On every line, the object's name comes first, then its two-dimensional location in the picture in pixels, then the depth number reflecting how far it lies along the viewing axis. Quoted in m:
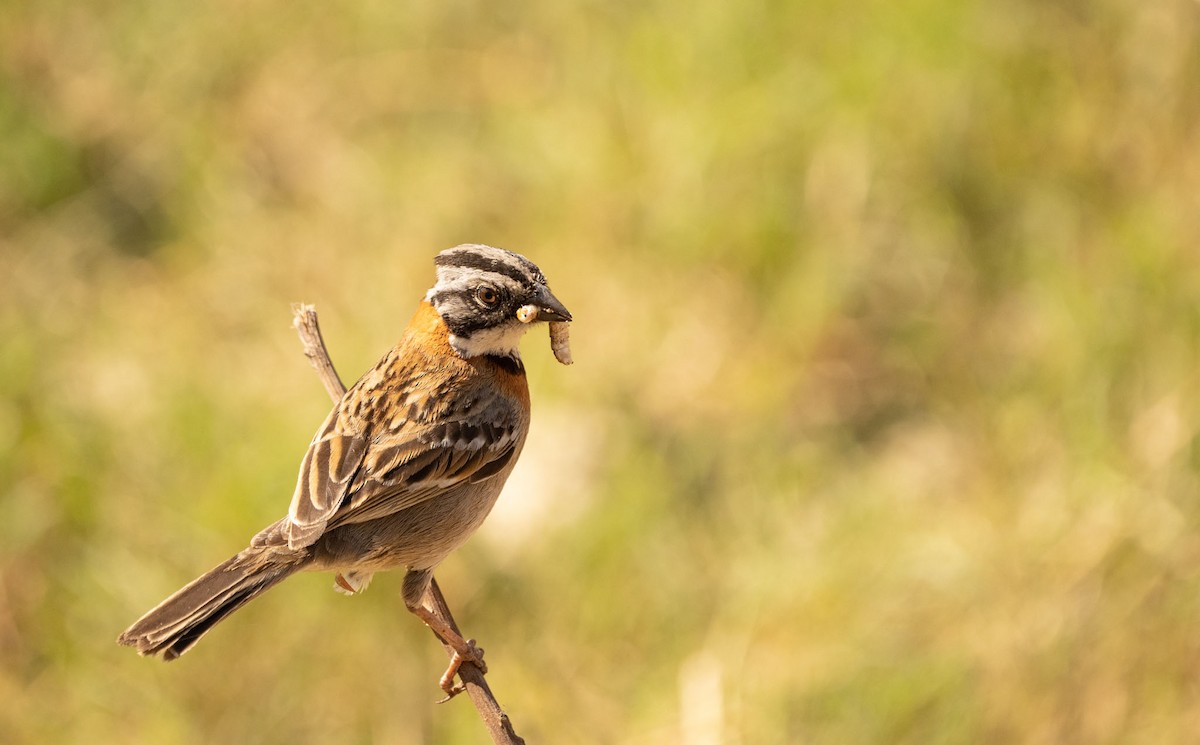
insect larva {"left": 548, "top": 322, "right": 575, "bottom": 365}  7.08
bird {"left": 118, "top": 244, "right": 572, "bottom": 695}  7.52
